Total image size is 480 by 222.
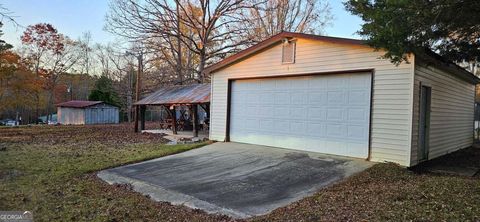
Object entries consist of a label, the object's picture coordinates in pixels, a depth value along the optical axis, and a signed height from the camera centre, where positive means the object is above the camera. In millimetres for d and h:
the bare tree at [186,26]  24375 +5471
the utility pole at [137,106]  19594 -247
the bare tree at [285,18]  26266 +6943
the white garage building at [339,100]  8102 +192
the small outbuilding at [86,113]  33438 -1225
